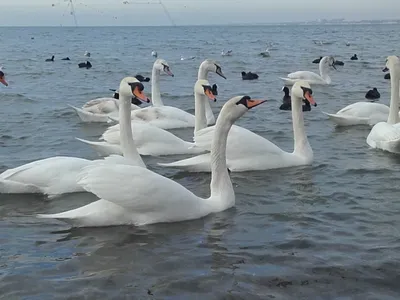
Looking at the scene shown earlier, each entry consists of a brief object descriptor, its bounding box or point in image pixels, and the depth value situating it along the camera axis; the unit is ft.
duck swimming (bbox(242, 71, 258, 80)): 83.15
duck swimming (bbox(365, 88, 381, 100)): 60.59
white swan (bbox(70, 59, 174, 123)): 48.57
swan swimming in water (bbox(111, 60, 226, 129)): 44.39
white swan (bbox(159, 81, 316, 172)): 31.86
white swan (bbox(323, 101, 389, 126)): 45.80
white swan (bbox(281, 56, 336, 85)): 77.53
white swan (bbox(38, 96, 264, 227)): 22.24
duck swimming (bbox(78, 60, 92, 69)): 110.10
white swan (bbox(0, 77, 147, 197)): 27.02
